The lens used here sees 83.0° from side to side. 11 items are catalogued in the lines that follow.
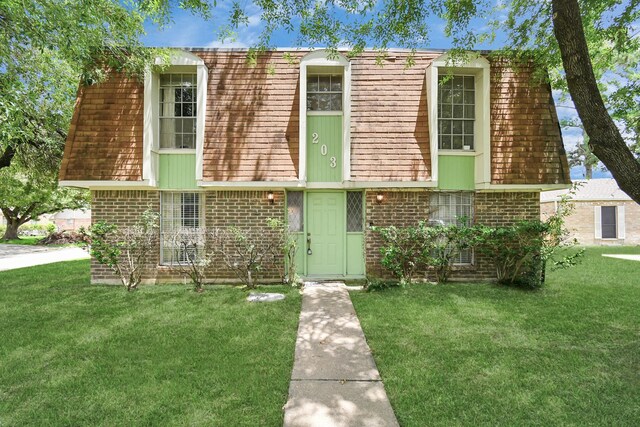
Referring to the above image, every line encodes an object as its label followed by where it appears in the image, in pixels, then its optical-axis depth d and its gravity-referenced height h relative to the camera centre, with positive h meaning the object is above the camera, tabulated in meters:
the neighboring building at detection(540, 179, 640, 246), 21.42 -0.07
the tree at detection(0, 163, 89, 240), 20.50 +1.12
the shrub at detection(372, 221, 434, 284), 7.98 -0.71
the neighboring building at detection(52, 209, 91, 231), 37.53 -0.26
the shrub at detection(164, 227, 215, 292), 7.89 -0.81
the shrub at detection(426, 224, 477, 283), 7.92 -0.61
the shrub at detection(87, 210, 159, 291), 7.75 -0.61
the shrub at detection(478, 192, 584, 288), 7.91 -0.65
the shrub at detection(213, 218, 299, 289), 8.12 -0.69
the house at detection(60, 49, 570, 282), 8.19 +1.62
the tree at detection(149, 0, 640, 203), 6.79 +3.81
